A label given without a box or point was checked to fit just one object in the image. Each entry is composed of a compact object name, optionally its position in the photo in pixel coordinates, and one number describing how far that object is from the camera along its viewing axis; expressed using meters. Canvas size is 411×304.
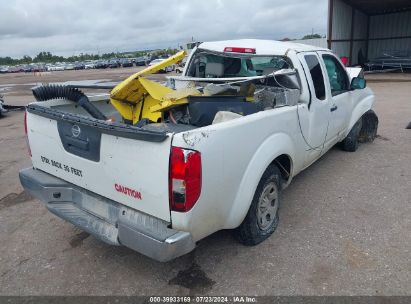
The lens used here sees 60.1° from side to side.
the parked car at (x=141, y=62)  53.67
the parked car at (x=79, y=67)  64.06
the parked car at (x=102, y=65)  57.40
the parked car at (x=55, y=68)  64.41
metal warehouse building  21.16
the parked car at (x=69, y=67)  65.38
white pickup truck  2.45
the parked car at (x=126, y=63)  54.44
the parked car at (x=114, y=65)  55.49
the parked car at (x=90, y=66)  61.53
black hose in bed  3.48
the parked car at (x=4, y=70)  68.19
